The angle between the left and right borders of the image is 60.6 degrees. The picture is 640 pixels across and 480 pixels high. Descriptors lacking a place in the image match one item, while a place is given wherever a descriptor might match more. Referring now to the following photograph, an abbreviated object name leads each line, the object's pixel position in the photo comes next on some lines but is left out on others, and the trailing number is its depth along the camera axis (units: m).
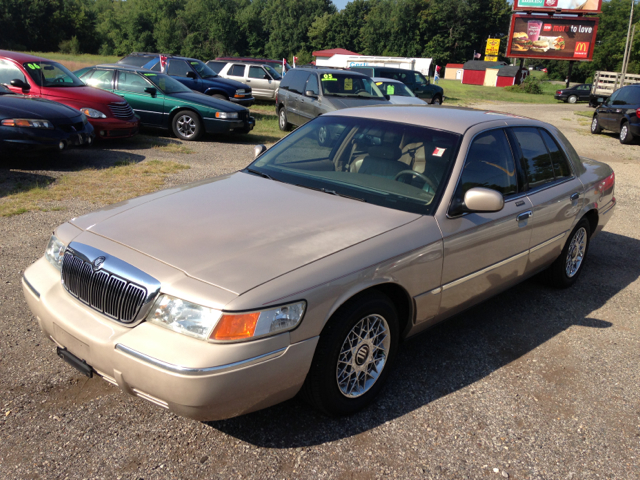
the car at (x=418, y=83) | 25.41
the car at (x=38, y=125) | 8.30
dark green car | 12.55
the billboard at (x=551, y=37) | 47.34
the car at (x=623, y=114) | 15.98
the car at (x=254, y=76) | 21.11
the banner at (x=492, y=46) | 83.12
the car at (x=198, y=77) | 16.66
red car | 10.41
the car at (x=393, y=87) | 16.58
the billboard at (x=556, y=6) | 47.91
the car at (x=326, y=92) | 12.48
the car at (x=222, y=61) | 21.67
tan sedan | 2.49
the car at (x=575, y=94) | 40.66
